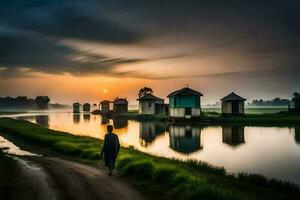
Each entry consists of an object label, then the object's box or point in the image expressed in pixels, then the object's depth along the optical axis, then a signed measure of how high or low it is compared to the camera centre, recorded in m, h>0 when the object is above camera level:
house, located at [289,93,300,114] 81.62 +0.12
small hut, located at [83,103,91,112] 197.25 -0.07
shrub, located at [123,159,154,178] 15.35 -3.06
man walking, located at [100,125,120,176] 15.53 -1.99
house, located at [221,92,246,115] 72.69 +0.26
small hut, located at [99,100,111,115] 132.75 +0.27
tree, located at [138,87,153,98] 141.75 +7.07
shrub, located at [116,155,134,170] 17.62 -3.02
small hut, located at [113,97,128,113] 119.01 +0.55
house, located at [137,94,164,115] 91.31 +0.62
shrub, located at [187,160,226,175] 19.38 -3.87
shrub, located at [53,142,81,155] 24.90 -3.32
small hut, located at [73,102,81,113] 176.12 -0.01
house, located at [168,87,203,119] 68.25 +0.39
